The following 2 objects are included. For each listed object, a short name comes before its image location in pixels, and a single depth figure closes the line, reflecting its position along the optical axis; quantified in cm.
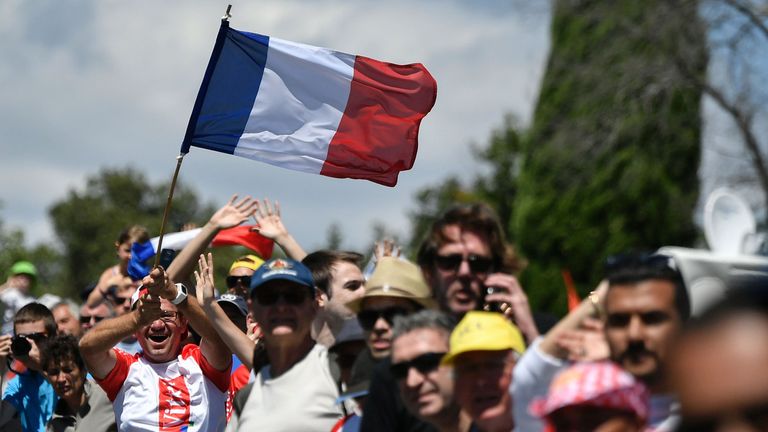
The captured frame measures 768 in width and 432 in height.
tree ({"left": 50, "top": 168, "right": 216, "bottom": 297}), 10994
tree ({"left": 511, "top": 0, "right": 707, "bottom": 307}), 4828
